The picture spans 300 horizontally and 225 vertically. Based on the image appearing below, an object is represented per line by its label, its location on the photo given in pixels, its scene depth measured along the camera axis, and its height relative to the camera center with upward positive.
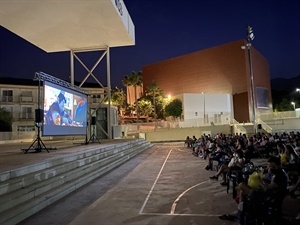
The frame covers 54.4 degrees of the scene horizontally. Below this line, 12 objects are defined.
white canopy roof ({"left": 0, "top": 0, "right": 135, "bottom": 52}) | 12.87 +5.60
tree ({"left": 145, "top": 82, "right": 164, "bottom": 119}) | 54.47 +6.14
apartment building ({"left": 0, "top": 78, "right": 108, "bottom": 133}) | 37.75 +3.99
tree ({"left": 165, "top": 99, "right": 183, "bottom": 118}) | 49.06 +3.37
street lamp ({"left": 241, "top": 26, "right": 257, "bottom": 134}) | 23.42 +7.46
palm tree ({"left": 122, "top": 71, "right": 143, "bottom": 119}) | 63.06 +10.83
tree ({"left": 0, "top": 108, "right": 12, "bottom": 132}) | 34.97 +1.42
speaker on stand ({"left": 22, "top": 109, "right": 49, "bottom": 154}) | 9.25 +0.47
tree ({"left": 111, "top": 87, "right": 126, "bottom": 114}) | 57.70 +6.49
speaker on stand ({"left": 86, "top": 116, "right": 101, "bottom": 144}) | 15.96 +0.57
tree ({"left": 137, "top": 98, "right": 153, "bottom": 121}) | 52.56 +3.84
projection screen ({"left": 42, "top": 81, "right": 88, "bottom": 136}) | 9.95 +0.80
